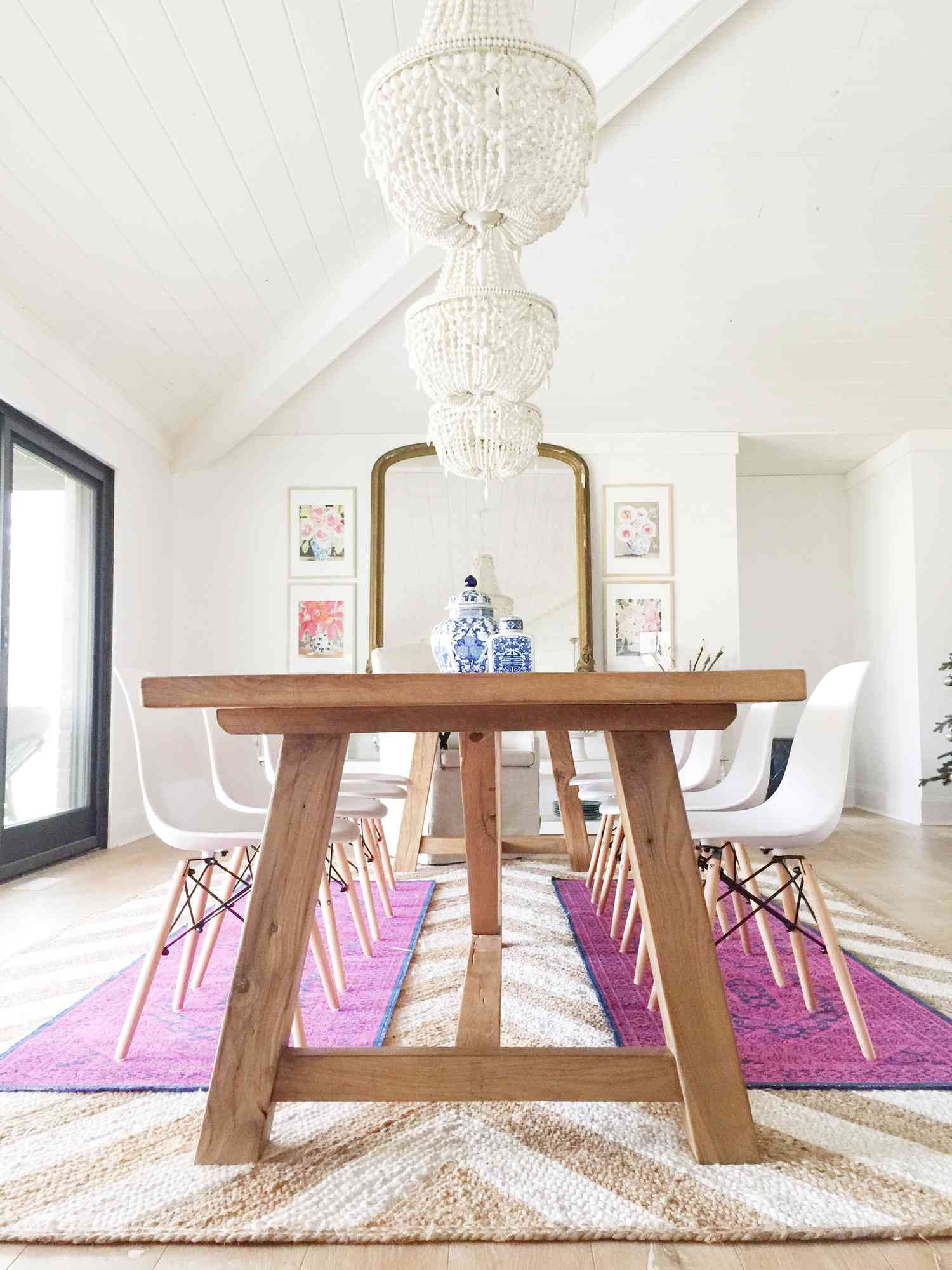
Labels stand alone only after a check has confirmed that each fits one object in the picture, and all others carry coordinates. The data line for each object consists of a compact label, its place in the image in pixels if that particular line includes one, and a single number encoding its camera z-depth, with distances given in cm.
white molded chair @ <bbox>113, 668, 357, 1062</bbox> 182
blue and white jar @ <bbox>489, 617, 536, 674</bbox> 189
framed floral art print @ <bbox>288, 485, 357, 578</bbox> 589
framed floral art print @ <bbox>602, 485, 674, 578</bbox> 589
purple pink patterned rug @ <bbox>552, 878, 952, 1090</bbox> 168
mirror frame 582
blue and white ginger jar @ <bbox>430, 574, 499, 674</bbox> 194
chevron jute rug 117
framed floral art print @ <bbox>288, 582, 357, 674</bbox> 584
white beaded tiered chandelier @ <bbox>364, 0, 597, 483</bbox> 204
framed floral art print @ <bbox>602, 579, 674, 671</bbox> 584
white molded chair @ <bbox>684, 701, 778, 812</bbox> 257
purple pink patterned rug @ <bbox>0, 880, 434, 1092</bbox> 171
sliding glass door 400
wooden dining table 128
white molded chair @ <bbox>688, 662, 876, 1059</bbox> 184
